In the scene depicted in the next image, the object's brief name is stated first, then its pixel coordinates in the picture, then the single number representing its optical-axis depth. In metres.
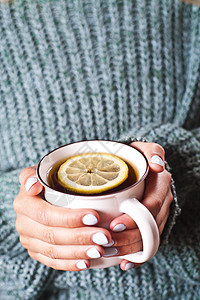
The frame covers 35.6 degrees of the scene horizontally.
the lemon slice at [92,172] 0.44
